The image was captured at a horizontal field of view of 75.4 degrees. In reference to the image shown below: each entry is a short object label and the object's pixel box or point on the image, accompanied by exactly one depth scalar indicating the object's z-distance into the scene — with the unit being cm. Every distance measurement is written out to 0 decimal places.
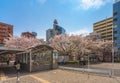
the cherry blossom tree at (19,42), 1984
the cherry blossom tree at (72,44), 1761
